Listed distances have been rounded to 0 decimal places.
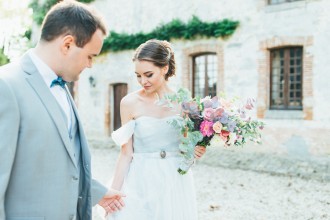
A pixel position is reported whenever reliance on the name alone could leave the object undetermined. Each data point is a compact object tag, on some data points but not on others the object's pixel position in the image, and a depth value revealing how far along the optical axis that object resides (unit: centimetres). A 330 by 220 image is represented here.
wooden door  1502
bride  303
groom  177
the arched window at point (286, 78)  1078
